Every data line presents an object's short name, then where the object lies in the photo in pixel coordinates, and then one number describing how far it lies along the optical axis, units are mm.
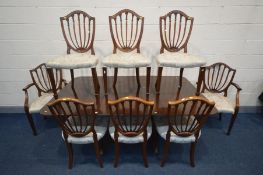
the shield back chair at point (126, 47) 1807
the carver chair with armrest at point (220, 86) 2242
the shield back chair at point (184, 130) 1647
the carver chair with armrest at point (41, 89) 2236
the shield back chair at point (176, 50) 1802
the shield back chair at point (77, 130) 1587
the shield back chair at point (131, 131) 1659
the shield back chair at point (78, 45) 1804
